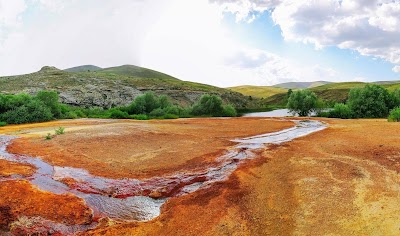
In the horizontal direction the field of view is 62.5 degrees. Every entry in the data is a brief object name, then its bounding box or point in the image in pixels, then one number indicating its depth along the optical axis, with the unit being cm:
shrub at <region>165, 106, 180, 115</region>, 6762
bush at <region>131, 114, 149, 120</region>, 5944
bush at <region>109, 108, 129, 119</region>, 5997
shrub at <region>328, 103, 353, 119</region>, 6300
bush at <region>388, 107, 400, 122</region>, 4127
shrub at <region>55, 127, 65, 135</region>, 2792
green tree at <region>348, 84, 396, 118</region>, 6097
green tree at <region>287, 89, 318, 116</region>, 7183
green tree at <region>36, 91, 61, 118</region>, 5200
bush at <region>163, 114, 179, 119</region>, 6228
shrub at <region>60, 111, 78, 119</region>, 5412
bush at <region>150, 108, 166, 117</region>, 6562
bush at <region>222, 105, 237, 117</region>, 7325
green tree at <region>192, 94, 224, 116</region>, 7188
